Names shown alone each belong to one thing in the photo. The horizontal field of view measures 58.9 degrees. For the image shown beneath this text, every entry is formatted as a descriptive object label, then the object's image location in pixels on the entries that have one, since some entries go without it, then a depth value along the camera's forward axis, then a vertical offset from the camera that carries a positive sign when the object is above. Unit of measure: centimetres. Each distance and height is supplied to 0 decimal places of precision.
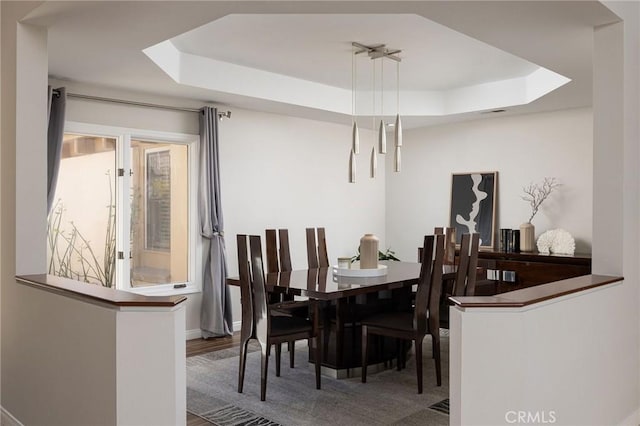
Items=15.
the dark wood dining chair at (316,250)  548 -38
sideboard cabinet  561 -59
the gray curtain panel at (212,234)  569 -23
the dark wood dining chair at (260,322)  393 -80
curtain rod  492 +102
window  500 +1
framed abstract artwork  675 +9
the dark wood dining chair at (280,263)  468 -47
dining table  413 -76
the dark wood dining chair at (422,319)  405 -80
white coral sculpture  585 -32
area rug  358 -130
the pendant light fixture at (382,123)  471 +75
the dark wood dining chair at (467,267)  447 -45
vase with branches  617 +14
